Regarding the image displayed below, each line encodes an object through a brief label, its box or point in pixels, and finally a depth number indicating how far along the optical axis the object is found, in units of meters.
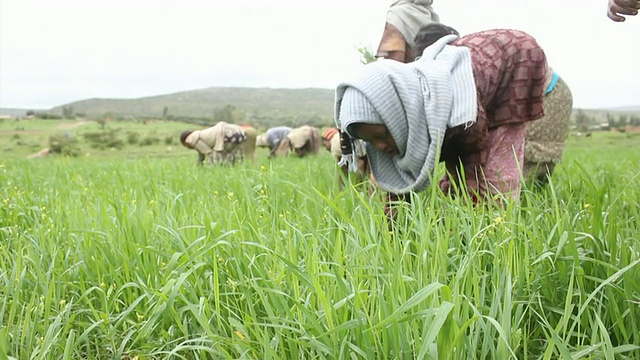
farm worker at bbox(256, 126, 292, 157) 12.02
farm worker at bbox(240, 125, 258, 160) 9.69
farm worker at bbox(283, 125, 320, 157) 11.27
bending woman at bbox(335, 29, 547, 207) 2.01
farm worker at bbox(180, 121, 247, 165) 8.34
